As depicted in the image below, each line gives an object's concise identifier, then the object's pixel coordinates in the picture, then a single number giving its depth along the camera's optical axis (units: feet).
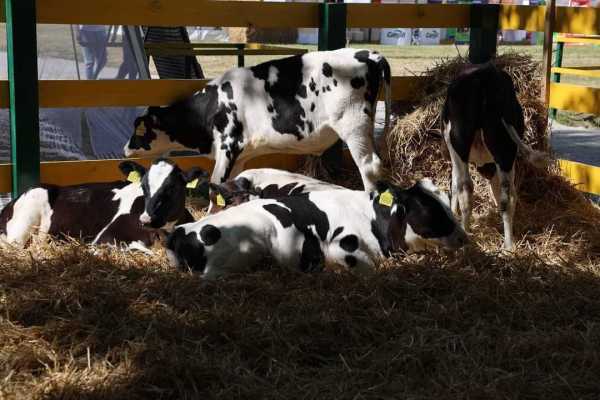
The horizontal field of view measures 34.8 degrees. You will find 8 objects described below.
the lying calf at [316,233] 19.06
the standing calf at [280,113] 24.68
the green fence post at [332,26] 27.27
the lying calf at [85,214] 21.27
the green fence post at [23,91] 22.95
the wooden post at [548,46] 27.17
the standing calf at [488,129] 21.98
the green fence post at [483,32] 29.14
